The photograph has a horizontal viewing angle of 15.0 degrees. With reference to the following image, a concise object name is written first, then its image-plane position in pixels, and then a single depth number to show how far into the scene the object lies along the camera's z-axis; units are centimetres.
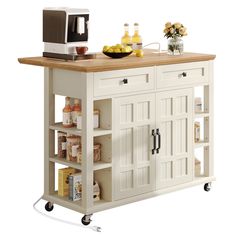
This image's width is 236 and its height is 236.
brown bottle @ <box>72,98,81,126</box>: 714
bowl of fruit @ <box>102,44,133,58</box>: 734
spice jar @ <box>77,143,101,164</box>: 710
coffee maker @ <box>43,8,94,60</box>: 710
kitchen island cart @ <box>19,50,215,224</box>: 689
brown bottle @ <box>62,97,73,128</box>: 716
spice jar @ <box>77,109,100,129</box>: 699
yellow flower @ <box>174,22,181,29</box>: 792
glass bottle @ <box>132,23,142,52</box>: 786
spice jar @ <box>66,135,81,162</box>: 717
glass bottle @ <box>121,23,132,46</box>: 786
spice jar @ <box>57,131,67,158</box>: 731
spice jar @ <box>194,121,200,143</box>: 806
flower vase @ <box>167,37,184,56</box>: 785
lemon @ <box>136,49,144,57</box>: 758
